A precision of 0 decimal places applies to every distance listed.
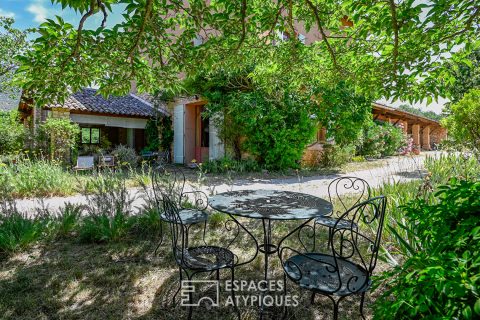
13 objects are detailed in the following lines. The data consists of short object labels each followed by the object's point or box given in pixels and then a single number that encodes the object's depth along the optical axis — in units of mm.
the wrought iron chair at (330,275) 1931
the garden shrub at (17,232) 3275
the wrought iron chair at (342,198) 3416
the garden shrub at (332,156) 12086
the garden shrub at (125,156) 11992
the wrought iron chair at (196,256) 2244
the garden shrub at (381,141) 15836
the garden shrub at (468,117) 7574
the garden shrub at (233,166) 10547
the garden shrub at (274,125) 10109
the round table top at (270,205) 2375
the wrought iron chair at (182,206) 3393
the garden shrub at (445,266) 1049
